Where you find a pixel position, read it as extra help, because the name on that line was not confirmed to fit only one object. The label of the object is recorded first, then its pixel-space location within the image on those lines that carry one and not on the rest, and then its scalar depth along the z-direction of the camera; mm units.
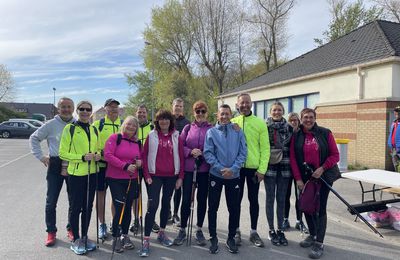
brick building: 11258
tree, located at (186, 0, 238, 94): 33500
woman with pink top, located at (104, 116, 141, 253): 4371
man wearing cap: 4844
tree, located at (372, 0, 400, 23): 26344
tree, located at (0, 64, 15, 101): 56738
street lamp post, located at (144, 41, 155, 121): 35791
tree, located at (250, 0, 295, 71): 33194
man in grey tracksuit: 4555
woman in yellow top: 4332
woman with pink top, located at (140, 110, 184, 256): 4547
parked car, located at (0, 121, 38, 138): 29969
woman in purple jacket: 4734
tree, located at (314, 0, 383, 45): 29033
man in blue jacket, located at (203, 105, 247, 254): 4465
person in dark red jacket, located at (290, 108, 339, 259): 4484
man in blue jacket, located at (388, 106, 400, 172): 8062
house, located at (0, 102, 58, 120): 88362
